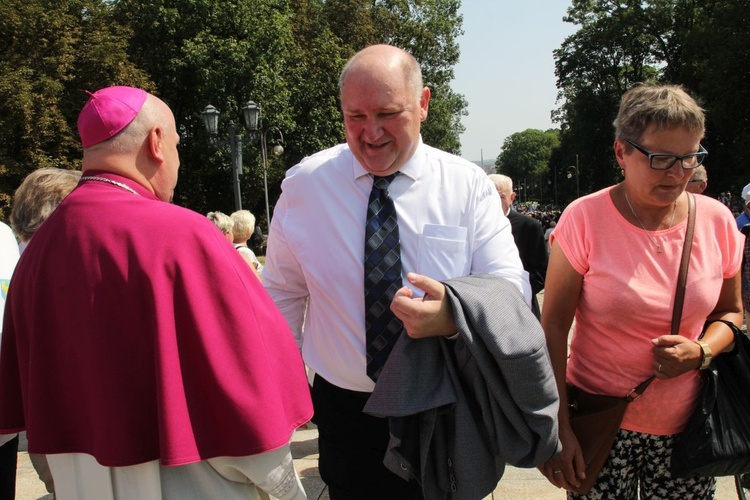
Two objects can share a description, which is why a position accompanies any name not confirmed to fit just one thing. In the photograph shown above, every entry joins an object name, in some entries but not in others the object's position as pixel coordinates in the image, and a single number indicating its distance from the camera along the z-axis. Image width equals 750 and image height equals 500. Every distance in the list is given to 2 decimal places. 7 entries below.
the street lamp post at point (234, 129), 15.38
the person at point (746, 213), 6.00
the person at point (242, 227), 6.68
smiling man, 2.29
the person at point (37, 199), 3.62
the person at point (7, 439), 3.14
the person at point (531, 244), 5.67
